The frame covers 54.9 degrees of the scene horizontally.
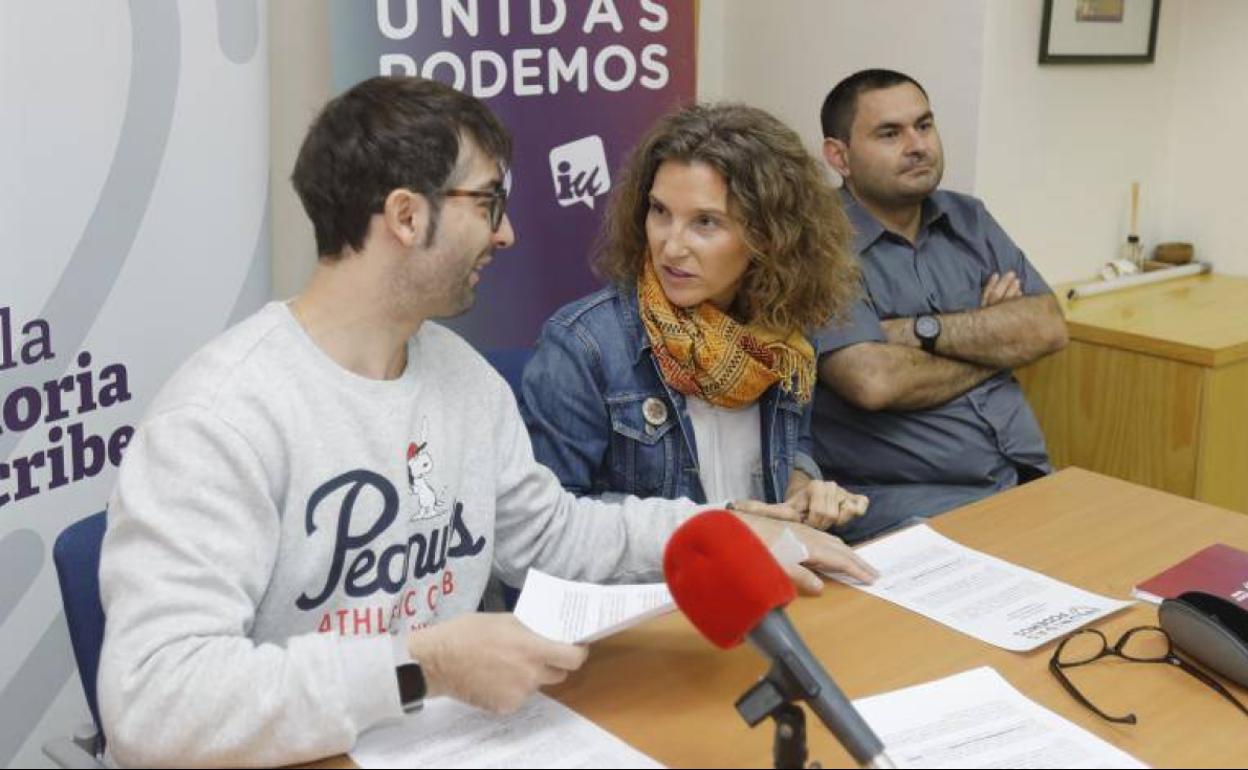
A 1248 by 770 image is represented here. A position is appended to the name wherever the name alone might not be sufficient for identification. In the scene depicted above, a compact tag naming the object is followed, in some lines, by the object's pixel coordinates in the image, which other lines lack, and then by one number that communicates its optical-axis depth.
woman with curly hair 1.81
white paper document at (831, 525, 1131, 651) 1.38
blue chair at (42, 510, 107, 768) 1.27
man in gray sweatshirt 1.03
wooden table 1.14
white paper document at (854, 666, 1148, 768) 1.11
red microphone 0.92
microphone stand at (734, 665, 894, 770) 0.93
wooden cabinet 2.64
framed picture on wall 2.82
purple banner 2.37
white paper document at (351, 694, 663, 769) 1.08
